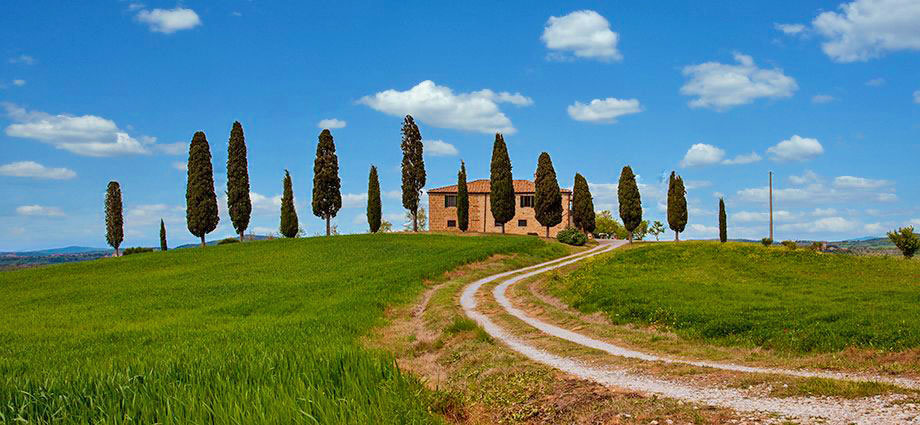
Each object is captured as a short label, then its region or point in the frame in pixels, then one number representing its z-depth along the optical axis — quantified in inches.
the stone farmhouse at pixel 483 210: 3634.4
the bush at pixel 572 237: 2770.7
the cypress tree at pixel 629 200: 3083.2
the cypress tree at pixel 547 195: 2925.7
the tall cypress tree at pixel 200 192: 2674.7
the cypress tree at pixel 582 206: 3430.1
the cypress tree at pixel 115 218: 3430.1
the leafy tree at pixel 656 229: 4815.5
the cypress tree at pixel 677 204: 3240.7
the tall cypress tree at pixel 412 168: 3216.0
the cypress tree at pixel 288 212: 3041.3
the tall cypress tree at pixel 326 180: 2974.9
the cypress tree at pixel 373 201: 3196.4
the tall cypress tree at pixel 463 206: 3292.3
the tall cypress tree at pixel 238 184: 2758.4
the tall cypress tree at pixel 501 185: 2923.2
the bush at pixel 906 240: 2033.7
